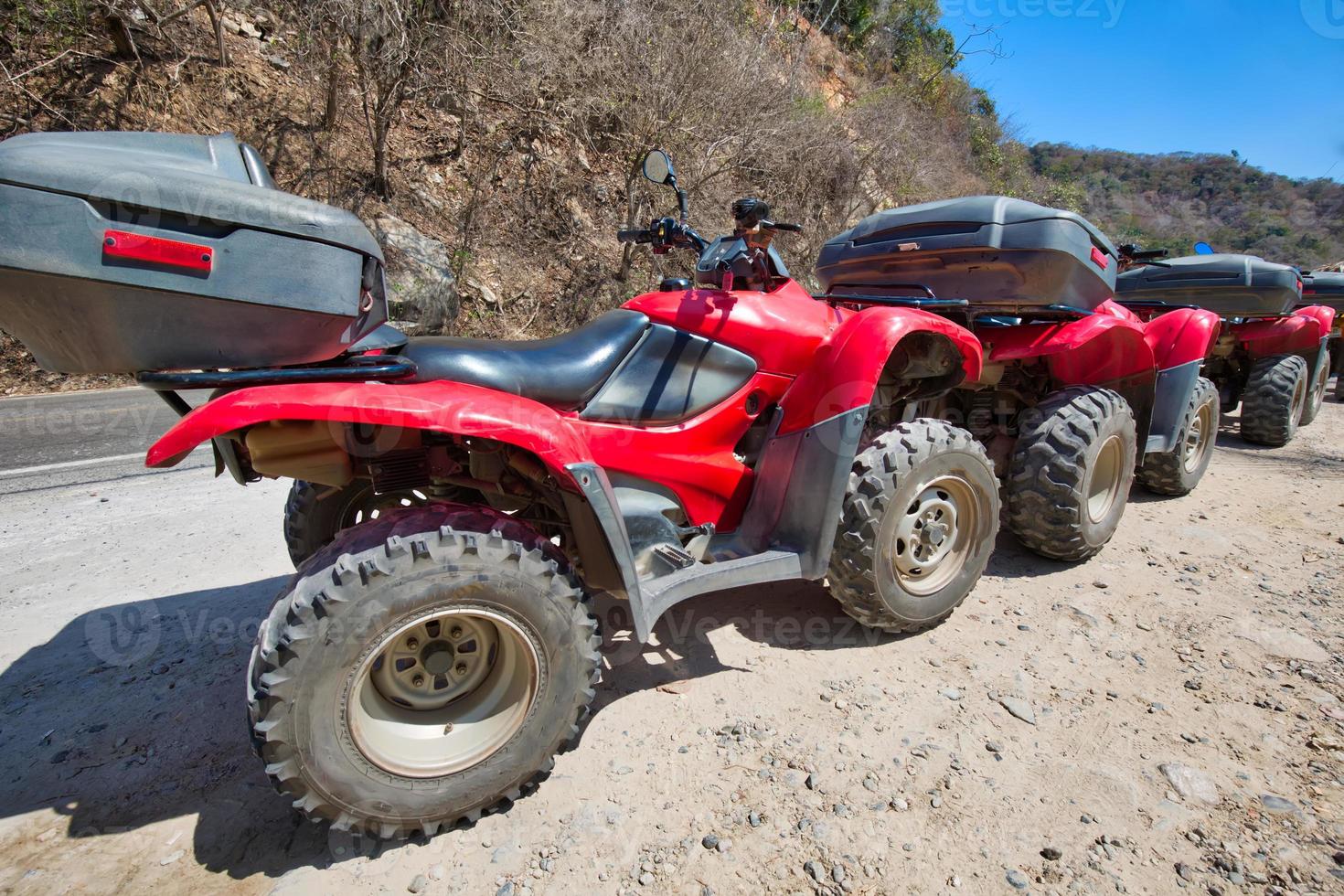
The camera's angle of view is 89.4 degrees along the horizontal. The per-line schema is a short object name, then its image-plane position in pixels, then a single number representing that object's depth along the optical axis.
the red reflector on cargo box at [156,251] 1.42
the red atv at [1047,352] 3.25
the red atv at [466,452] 1.52
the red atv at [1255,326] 6.00
